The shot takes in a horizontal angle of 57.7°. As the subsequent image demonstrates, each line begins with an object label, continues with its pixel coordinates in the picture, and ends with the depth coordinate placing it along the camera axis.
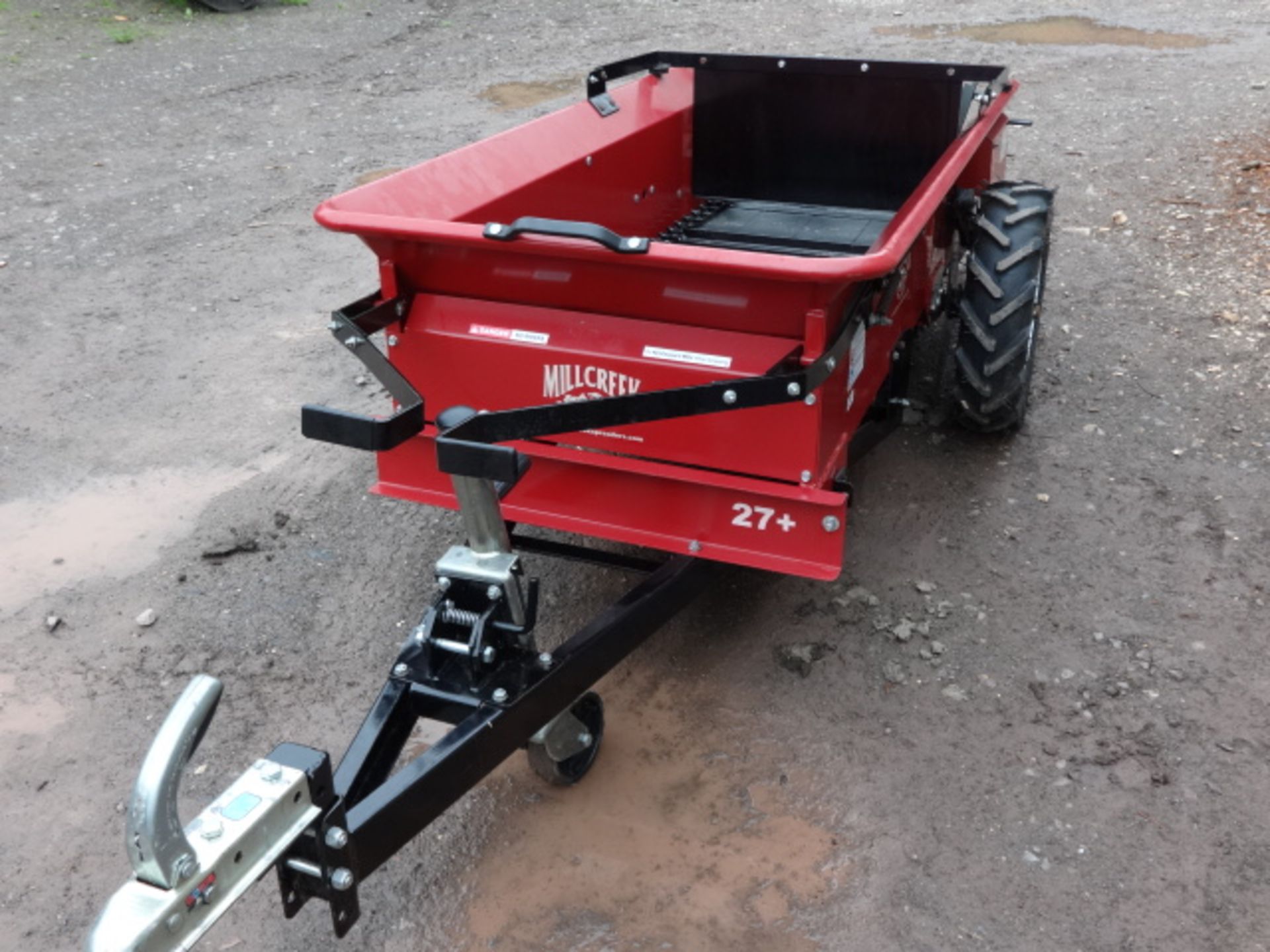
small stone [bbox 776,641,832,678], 3.14
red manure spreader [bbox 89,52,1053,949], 1.84
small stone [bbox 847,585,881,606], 3.37
